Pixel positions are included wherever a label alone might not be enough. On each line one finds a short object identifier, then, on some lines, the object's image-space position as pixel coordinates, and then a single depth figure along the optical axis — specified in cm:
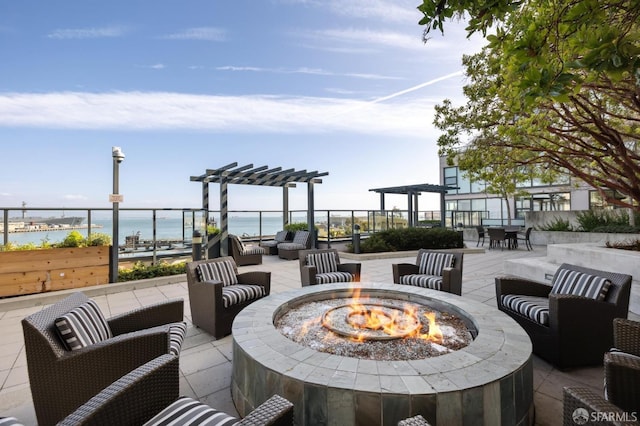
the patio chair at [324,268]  395
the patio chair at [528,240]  988
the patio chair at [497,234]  980
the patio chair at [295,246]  816
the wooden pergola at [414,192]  1218
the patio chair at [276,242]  923
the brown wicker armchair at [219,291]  306
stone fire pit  133
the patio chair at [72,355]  159
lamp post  514
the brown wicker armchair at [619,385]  113
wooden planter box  428
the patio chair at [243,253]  734
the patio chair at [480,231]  1147
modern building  1552
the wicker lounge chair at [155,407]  112
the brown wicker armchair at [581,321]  235
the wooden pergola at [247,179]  796
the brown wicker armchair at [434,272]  372
